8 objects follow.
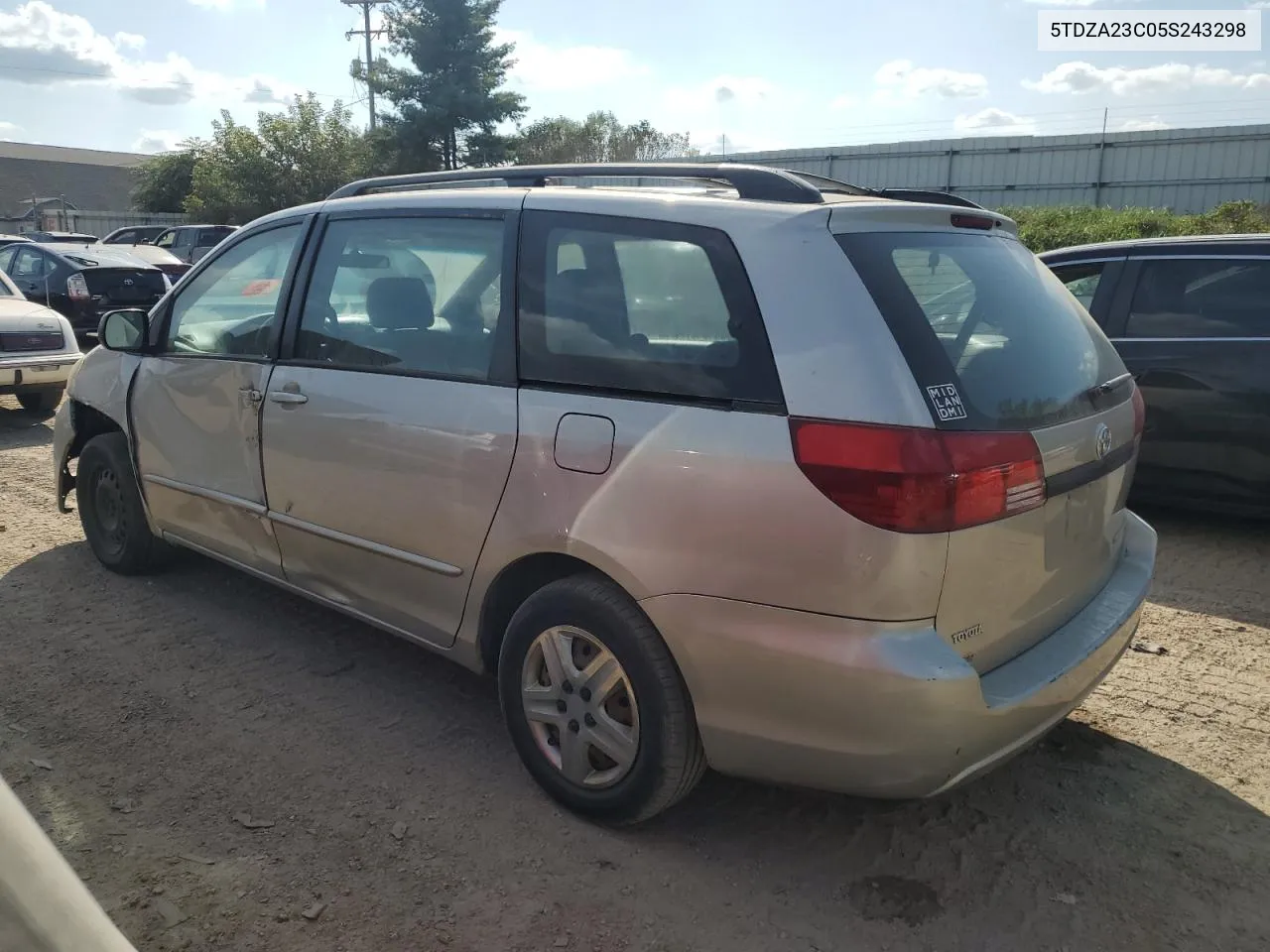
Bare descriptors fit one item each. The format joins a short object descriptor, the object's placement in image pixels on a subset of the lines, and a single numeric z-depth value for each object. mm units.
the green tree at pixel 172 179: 44469
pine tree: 36250
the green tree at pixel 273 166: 35844
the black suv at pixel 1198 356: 5312
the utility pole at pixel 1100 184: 27359
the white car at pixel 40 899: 1226
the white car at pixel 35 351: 8797
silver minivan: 2299
